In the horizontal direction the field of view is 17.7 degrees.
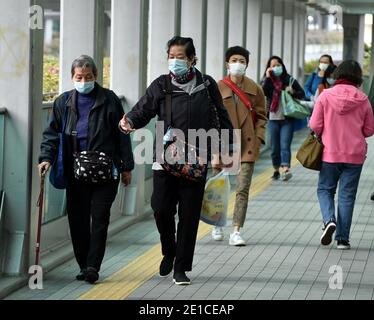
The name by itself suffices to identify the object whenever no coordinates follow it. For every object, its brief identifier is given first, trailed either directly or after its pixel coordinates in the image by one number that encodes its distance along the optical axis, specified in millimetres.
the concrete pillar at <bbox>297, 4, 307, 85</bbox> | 36806
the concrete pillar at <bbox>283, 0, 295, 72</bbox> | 32250
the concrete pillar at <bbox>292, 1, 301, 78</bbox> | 34125
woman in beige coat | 10938
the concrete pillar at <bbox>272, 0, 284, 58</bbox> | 29781
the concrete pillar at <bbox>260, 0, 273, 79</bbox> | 25969
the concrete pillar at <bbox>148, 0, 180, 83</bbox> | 14781
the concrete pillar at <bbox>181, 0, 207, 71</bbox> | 16886
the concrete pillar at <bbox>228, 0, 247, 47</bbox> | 21031
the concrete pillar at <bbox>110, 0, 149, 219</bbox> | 13086
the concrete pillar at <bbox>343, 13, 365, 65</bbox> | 35562
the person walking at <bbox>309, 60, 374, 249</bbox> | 10867
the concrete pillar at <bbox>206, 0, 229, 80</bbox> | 18922
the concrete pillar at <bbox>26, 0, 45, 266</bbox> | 9227
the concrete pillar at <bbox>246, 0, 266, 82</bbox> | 23481
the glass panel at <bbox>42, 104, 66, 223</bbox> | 10195
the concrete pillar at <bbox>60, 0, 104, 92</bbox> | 11461
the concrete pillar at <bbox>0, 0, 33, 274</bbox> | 9102
